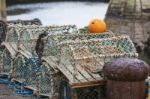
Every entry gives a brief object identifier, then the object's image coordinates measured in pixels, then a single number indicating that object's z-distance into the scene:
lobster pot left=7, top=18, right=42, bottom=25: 13.07
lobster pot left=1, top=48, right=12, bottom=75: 11.36
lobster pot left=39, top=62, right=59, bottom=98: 9.06
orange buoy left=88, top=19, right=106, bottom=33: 10.22
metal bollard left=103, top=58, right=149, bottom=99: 7.86
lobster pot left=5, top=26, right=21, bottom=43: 11.25
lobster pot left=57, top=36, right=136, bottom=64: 8.82
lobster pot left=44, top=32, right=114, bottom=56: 9.52
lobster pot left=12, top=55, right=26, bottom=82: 10.51
